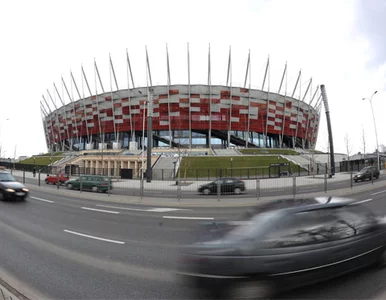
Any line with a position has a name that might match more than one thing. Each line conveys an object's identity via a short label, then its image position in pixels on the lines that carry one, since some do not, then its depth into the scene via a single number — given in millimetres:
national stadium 53469
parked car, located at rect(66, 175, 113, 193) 19225
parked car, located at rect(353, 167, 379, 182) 22688
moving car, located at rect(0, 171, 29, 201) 12570
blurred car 3174
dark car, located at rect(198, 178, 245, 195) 14648
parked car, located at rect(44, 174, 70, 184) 26408
